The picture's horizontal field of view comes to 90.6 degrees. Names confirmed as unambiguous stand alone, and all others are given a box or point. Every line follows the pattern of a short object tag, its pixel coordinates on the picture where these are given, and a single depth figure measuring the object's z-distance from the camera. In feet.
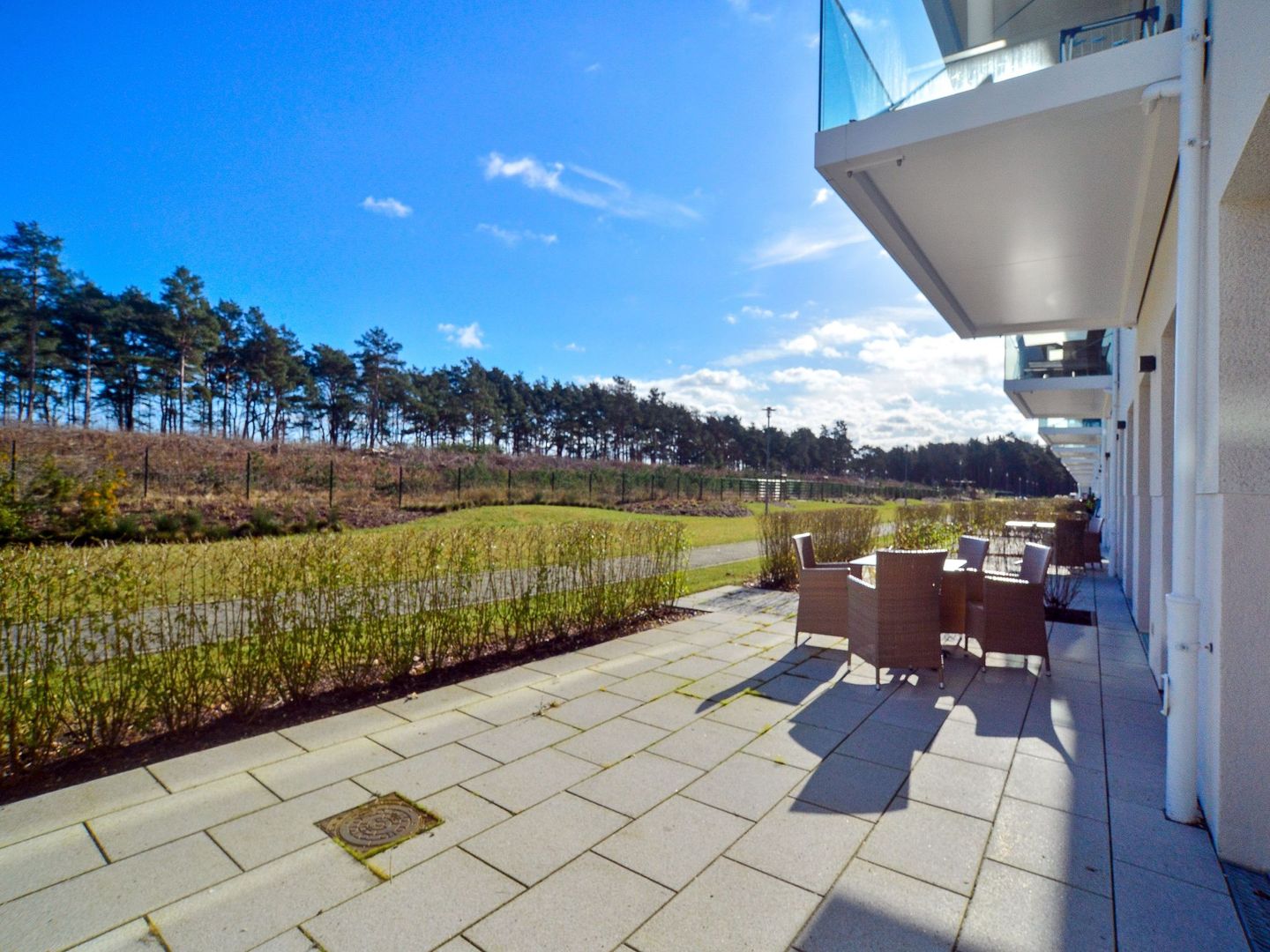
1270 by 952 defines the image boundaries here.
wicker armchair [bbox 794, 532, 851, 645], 16.65
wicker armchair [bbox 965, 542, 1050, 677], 14.67
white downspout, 8.46
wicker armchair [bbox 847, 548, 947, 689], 13.83
